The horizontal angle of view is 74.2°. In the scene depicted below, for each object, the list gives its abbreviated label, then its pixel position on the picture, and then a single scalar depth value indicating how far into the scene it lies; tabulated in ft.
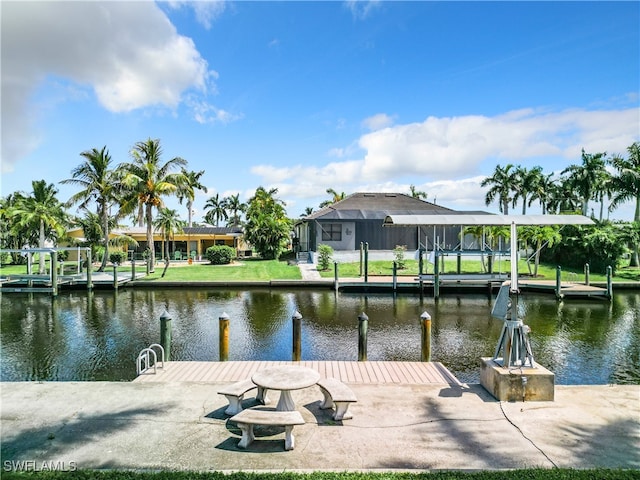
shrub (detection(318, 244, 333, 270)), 95.20
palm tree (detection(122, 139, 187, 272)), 96.84
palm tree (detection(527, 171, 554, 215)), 163.94
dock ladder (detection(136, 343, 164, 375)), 26.81
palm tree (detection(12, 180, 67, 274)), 94.68
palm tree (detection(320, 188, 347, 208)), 190.32
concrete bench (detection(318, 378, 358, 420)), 19.79
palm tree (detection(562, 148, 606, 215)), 132.36
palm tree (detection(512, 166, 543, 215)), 163.22
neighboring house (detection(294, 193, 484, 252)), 111.96
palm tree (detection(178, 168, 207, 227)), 187.11
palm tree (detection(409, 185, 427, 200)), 224.53
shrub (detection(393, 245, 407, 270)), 94.68
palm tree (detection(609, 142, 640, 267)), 110.22
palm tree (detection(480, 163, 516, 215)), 168.04
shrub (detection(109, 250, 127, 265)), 113.70
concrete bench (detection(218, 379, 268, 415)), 20.51
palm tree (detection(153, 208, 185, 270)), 115.24
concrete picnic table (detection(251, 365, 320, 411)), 19.49
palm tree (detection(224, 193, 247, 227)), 229.80
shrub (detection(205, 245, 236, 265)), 112.06
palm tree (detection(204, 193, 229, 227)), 238.48
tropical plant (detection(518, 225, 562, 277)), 83.20
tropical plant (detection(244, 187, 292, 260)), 120.16
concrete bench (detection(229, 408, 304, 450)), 17.03
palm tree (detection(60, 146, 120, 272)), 100.48
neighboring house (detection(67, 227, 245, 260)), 134.00
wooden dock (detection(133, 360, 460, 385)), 26.04
